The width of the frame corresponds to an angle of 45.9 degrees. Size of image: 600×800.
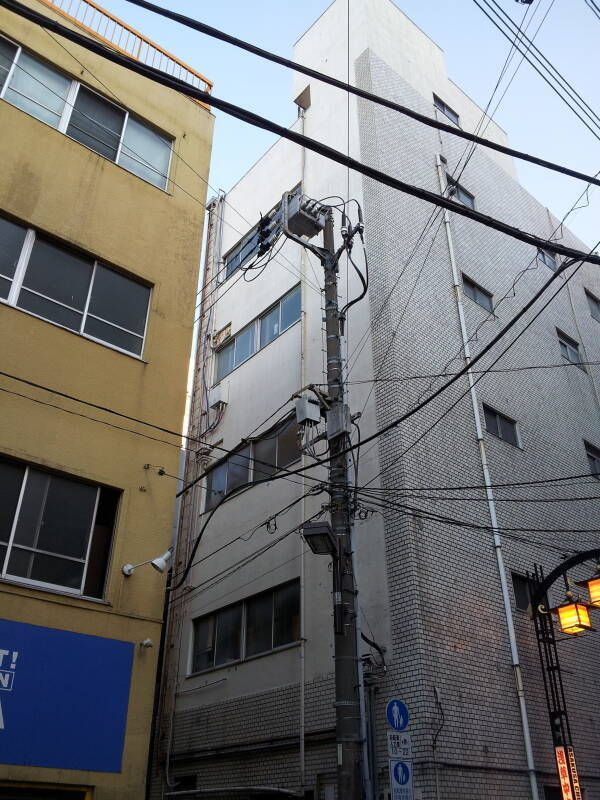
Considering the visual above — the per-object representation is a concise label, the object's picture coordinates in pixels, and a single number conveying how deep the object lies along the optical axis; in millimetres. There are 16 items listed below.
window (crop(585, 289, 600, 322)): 25698
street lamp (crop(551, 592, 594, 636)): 13398
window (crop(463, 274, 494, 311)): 18938
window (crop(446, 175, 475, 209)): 20719
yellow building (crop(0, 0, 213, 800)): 8461
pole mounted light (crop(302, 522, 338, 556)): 9039
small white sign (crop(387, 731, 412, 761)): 7895
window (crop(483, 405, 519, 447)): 16922
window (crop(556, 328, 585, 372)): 22125
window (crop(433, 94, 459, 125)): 22672
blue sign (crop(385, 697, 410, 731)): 8223
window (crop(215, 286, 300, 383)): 19812
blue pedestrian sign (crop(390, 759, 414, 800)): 7699
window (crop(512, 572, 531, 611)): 14796
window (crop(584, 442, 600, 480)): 19984
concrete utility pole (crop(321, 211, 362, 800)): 7836
